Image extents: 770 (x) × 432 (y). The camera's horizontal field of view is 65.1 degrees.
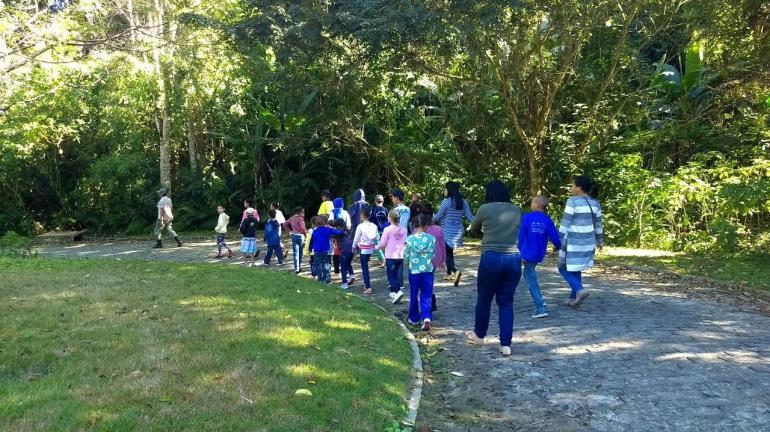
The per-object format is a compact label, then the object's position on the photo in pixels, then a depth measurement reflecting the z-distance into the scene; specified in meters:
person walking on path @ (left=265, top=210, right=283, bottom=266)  13.70
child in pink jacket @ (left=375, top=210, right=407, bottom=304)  9.52
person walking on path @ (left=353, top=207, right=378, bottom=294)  10.62
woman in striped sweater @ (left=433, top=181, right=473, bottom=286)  10.68
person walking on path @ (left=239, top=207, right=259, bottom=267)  14.13
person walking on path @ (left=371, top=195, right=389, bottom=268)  12.40
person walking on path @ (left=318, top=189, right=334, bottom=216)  13.38
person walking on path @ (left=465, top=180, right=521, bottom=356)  6.43
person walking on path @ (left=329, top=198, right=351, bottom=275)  11.61
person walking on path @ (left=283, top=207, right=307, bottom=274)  12.77
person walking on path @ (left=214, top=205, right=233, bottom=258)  15.64
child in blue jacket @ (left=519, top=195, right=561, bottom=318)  8.09
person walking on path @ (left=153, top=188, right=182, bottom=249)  17.61
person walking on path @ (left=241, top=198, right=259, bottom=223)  14.15
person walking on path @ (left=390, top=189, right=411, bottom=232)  10.90
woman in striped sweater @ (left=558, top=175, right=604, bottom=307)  8.20
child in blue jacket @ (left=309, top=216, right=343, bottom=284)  11.02
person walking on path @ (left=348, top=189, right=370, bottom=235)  11.66
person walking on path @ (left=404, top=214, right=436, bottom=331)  7.66
